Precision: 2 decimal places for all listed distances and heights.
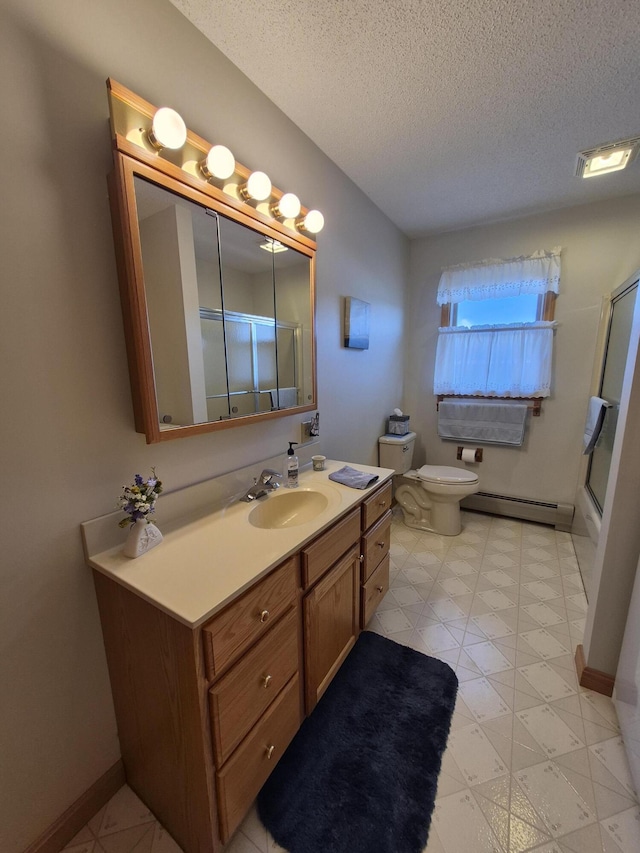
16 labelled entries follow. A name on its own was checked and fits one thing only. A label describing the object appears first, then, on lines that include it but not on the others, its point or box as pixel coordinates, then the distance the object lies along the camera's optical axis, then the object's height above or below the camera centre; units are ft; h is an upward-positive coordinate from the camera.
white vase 3.07 -1.57
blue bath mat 3.17 -4.34
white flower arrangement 3.03 -1.17
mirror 3.13 +0.72
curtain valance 8.10 +2.26
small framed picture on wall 6.78 +0.94
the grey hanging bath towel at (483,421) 8.86 -1.48
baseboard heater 8.72 -3.88
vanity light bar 2.93 +2.18
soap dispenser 4.95 -1.52
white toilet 8.22 -3.03
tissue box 9.01 -1.53
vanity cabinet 2.58 -2.81
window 8.31 +1.03
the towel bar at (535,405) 8.68 -1.00
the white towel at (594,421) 6.68 -1.14
